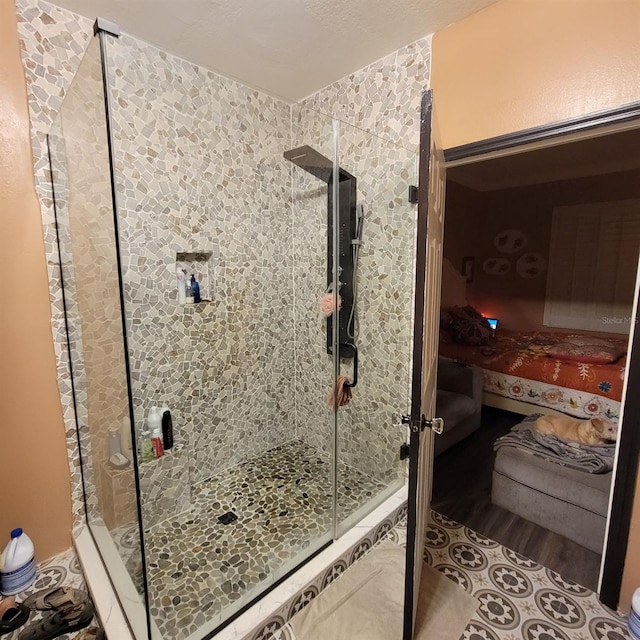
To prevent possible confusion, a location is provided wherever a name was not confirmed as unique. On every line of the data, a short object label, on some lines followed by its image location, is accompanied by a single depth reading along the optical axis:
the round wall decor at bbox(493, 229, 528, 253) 4.65
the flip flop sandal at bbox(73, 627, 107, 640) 1.29
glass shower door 2.04
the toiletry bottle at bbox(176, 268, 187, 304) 2.02
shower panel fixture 2.09
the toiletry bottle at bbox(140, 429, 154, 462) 1.87
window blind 3.88
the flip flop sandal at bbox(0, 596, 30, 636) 1.34
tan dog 2.05
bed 2.83
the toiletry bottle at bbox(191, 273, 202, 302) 2.07
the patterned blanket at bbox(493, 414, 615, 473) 1.90
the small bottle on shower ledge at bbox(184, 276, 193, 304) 2.04
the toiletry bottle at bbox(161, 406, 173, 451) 1.94
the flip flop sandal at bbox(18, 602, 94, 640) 1.32
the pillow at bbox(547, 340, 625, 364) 3.04
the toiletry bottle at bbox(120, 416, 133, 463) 1.22
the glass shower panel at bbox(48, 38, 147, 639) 1.17
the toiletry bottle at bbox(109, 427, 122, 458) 1.39
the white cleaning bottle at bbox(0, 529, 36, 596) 1.49
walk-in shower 1.39
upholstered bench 1.83
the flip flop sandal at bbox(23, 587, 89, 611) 1.43
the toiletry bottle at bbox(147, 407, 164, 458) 1.89
